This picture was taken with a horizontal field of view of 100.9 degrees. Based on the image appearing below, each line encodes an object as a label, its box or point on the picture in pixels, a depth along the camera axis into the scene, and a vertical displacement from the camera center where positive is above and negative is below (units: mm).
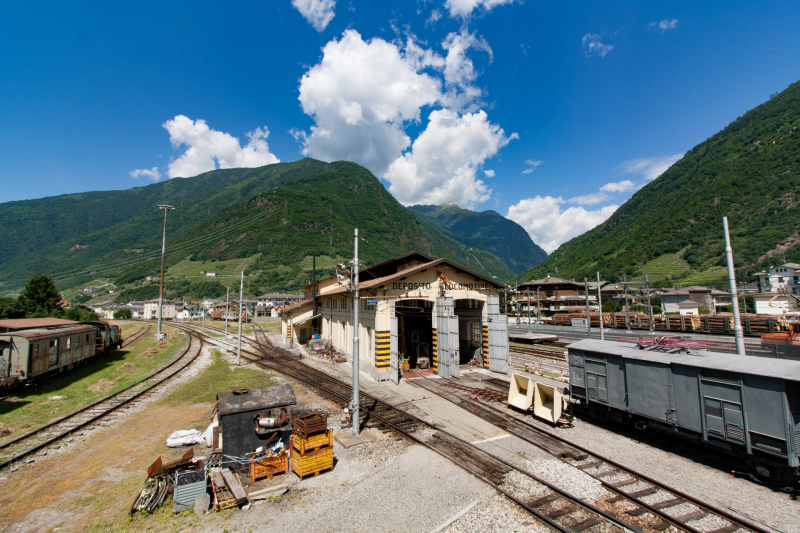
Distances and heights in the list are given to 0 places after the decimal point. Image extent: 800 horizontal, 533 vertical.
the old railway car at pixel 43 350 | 17922 -2660
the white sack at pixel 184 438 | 11719 -4831
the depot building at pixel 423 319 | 22000 -1640
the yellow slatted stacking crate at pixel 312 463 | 9641 -4800
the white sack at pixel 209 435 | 11531 -4613
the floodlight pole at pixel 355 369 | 12836 -2769
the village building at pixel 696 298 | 69375 -1527
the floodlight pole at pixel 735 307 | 11901 -641
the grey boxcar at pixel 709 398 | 8406 -3267
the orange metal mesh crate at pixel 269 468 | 9508 -4853
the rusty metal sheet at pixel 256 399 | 10523 -3250
